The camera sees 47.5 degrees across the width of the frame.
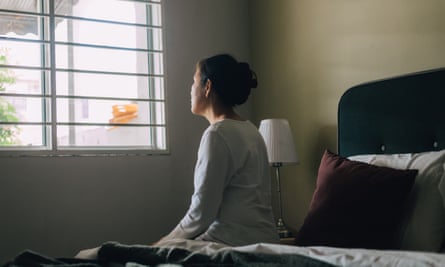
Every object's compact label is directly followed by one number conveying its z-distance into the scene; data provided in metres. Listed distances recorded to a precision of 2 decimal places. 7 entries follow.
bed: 1.33
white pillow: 1.74
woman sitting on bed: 1.91
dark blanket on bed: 1.25
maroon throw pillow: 1.77
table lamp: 2.75
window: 2.82
